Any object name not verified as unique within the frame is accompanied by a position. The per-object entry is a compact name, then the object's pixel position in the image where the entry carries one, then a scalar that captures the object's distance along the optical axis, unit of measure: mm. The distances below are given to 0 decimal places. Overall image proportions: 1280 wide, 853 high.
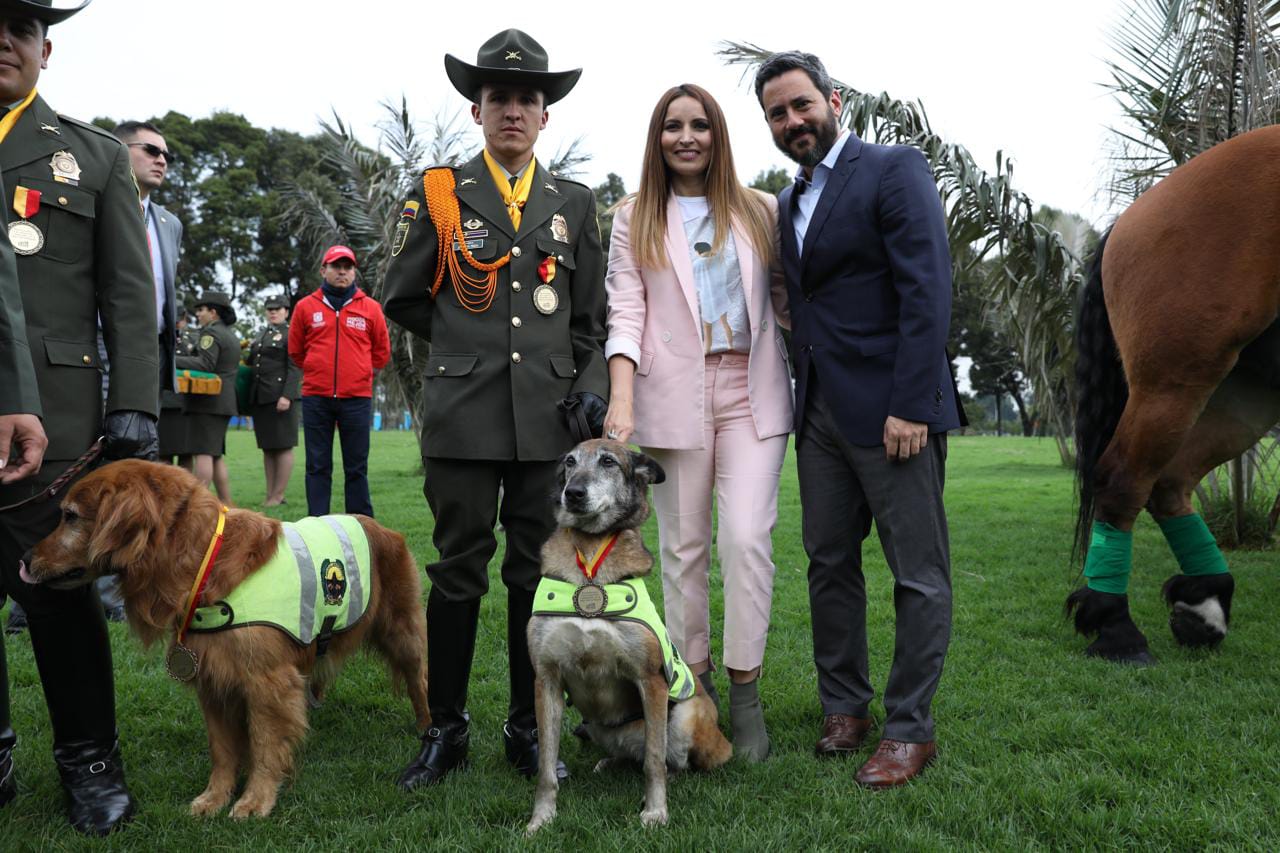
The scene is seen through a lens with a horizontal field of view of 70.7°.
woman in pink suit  3865
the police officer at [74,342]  3111
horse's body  4434
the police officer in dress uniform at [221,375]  9461
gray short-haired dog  3266
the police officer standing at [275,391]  10430
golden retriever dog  3080
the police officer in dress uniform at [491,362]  3654
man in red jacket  8836
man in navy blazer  3555
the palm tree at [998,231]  8734
